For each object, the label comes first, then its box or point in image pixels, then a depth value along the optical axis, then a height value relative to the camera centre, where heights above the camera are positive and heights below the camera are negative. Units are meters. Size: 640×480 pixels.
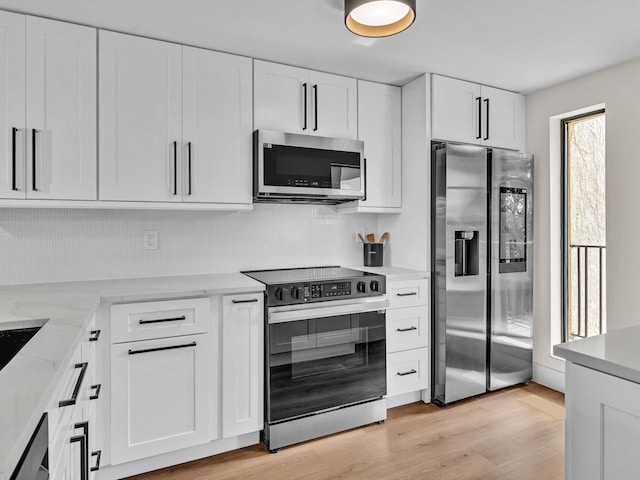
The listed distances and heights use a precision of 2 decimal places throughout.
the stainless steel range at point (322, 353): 2.40 -0.69
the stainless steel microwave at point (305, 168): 2.64 +0.49
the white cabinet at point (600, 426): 1.09 -0.51
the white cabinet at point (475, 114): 3.04 +0.99
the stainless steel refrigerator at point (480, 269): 2.96 -0.20
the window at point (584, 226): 3.14 +0.12
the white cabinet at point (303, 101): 2.71 +0.96
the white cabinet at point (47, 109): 2.09 +0.69
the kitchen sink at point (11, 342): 1.43 -0.35
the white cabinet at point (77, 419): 1.10 -0.59
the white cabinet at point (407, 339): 2.88 -0.69
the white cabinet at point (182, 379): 2.09 -0.73
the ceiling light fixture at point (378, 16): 1.87 +1.06
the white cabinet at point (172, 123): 2.32 +0.70
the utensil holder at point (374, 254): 3.30 -0.10
